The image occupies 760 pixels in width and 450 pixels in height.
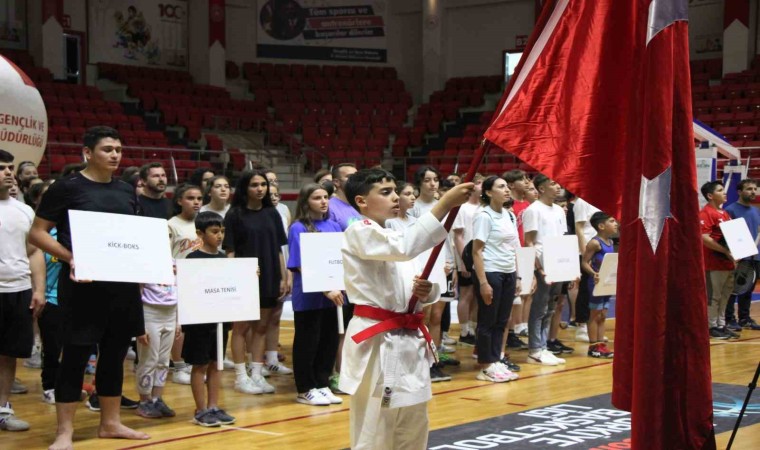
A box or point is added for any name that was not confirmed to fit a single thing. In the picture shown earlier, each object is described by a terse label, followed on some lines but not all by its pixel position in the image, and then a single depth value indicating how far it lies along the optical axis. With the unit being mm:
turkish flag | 3314
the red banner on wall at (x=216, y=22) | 23305
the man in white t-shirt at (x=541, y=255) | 8547
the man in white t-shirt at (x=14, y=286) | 5875
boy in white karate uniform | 3973
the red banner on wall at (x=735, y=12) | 21219
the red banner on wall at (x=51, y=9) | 20500
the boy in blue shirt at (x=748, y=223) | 10922
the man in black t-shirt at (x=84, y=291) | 5266
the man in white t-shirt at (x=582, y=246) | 9625
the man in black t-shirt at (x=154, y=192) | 7012
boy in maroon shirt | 10352
